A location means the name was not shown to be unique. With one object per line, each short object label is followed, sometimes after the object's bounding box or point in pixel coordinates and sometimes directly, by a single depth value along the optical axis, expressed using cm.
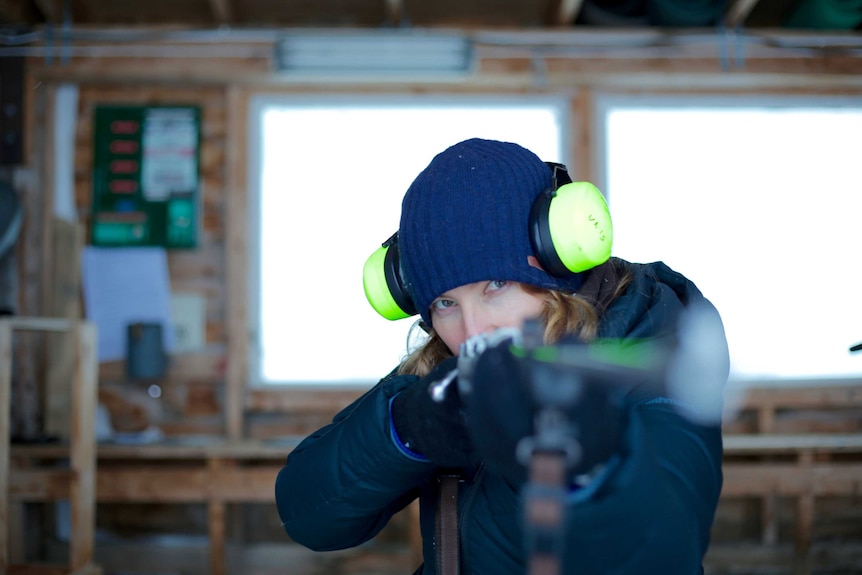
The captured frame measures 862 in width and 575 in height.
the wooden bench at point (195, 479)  427
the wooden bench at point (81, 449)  345
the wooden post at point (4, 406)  323
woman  100
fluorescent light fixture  441
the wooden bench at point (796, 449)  434
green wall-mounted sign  471
